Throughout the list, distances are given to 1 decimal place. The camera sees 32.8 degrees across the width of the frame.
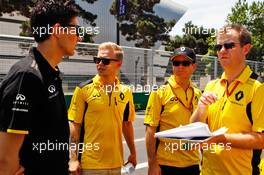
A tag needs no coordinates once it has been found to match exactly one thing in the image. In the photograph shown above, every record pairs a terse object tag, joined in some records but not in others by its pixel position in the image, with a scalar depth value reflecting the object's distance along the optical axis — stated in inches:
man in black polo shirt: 95.6
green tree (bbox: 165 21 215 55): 1919.3
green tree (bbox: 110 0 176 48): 1562.5
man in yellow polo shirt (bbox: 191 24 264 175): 126.1
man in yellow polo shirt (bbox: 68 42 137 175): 173.3
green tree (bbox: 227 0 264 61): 1203.9
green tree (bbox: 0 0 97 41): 1092.5
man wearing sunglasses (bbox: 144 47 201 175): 177.2
